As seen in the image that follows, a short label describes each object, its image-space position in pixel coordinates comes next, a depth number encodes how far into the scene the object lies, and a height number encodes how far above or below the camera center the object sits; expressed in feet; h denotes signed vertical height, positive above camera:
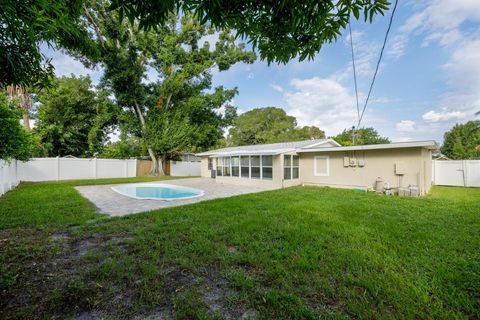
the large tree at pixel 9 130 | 16.88 +3.15
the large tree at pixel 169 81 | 62.85 +25.74
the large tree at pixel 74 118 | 63.93 +14.98
